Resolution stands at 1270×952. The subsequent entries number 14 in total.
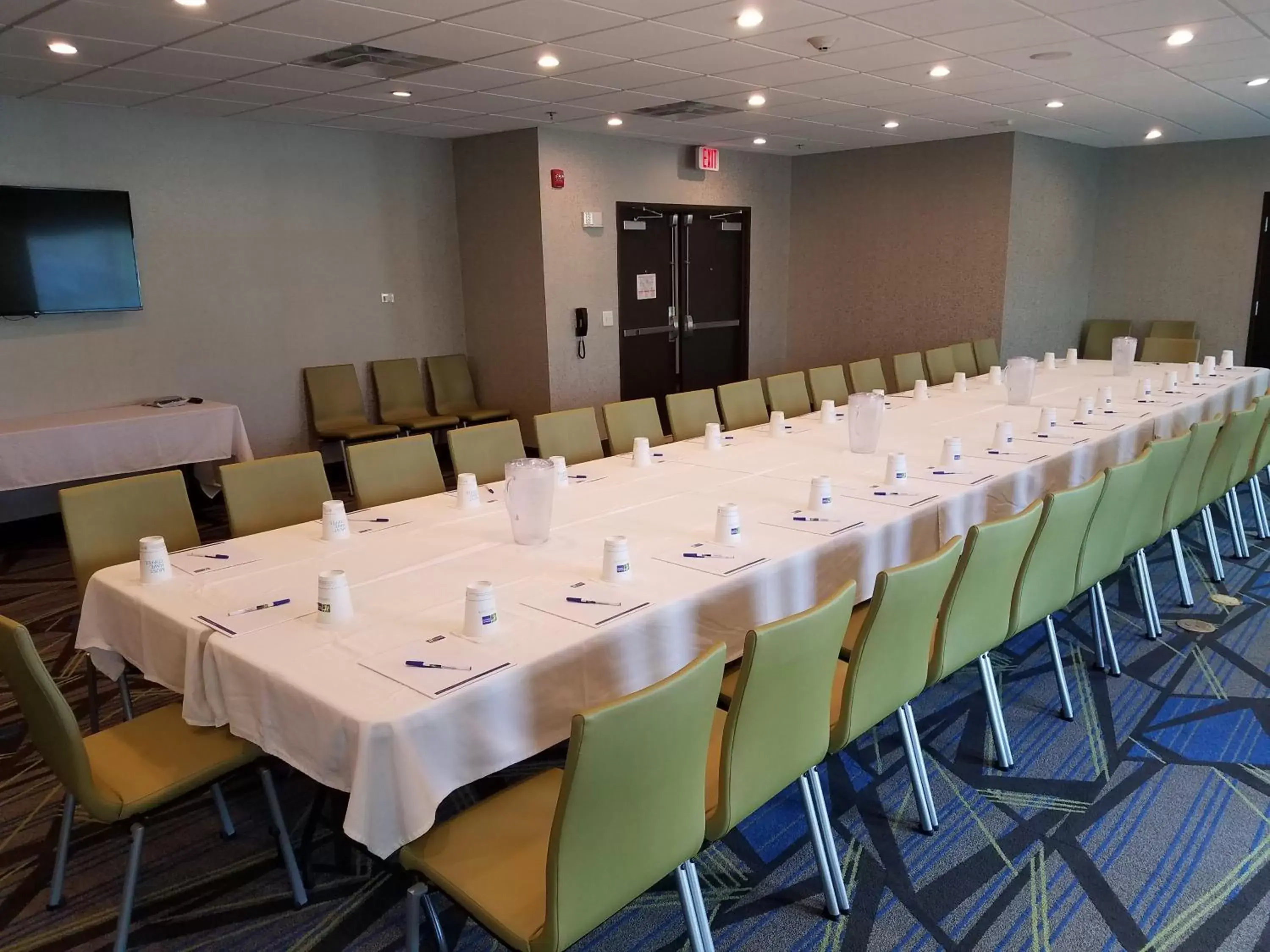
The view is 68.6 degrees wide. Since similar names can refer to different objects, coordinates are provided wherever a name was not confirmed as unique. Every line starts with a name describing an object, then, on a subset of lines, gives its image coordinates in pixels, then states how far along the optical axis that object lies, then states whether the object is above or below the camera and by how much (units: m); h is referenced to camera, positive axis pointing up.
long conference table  2.16 -0.89
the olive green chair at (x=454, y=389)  8.74 -0.83
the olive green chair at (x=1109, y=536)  3.72 -1.01
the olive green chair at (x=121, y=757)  2.27 -1.23
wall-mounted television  6.39 +0.40
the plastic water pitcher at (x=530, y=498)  3.25 -0.69
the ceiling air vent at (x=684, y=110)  7.16 +1.44
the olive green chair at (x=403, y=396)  8.43 -0.85
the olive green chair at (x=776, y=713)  2.10 -0.99
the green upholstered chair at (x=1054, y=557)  3.32 -0.97
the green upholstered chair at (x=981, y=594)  2.92 -0.97
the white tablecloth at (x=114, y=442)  6.10 -0.91
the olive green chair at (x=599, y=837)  1.76 -1.12
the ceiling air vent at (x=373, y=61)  5.20 +1.38
